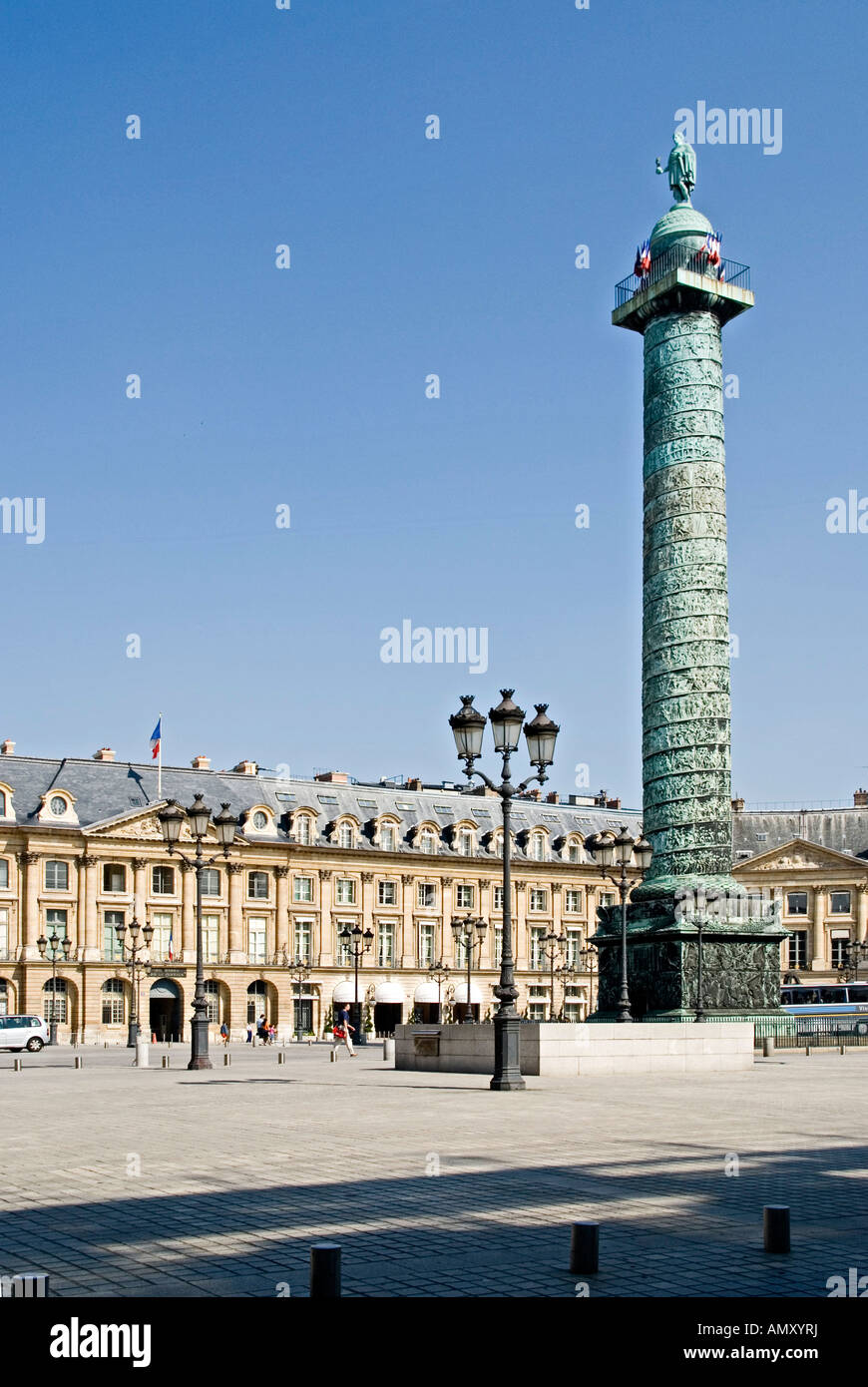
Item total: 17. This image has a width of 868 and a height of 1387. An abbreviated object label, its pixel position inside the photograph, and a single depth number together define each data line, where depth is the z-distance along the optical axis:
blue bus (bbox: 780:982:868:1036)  41.69
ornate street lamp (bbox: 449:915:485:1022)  77.49
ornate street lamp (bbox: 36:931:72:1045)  65.49
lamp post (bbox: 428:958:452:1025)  80.62
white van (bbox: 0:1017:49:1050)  48.19
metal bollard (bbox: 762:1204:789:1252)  8.34
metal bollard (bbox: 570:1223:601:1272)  7.63
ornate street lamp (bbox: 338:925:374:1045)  61.59
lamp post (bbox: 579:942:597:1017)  85.60
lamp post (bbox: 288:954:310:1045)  76.19
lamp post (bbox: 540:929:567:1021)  76.19
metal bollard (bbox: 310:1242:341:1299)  6.43
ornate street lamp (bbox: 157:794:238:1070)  28.89
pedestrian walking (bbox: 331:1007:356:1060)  44.27
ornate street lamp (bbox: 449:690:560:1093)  21.42
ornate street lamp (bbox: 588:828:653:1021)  32.81
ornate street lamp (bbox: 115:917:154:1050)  62.86
